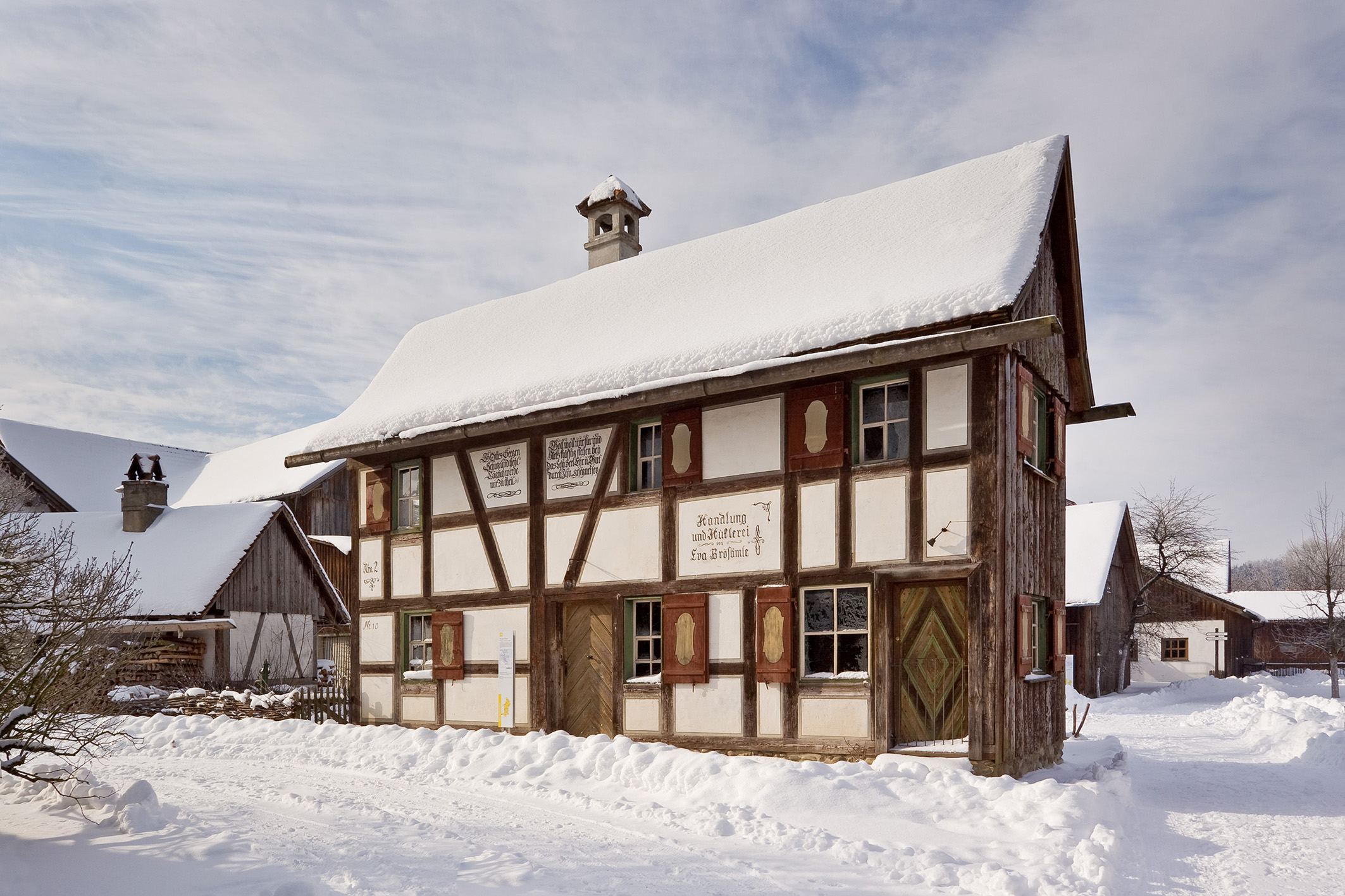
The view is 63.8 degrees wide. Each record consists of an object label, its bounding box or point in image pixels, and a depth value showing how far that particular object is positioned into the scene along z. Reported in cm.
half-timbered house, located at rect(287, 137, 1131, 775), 1138
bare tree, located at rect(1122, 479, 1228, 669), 3458
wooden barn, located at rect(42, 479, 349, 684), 2509
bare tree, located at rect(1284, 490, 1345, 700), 2923
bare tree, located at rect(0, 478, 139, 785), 873
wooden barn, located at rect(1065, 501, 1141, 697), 3061
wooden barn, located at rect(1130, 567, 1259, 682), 3700
